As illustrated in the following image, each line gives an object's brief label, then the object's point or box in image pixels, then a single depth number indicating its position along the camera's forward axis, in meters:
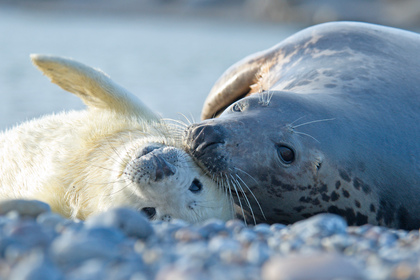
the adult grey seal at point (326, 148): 6.84
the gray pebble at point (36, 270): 3.32
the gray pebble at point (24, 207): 5.42
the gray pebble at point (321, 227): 4.88
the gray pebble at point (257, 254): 3.98
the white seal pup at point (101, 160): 6.48
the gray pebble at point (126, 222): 4.61
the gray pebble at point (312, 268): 3.35
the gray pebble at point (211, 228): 4.90
